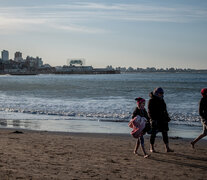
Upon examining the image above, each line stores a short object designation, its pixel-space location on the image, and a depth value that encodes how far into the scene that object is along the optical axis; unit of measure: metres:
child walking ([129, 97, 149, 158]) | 7.43
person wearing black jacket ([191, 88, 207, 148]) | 7.91
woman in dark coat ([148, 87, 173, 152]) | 7.73
